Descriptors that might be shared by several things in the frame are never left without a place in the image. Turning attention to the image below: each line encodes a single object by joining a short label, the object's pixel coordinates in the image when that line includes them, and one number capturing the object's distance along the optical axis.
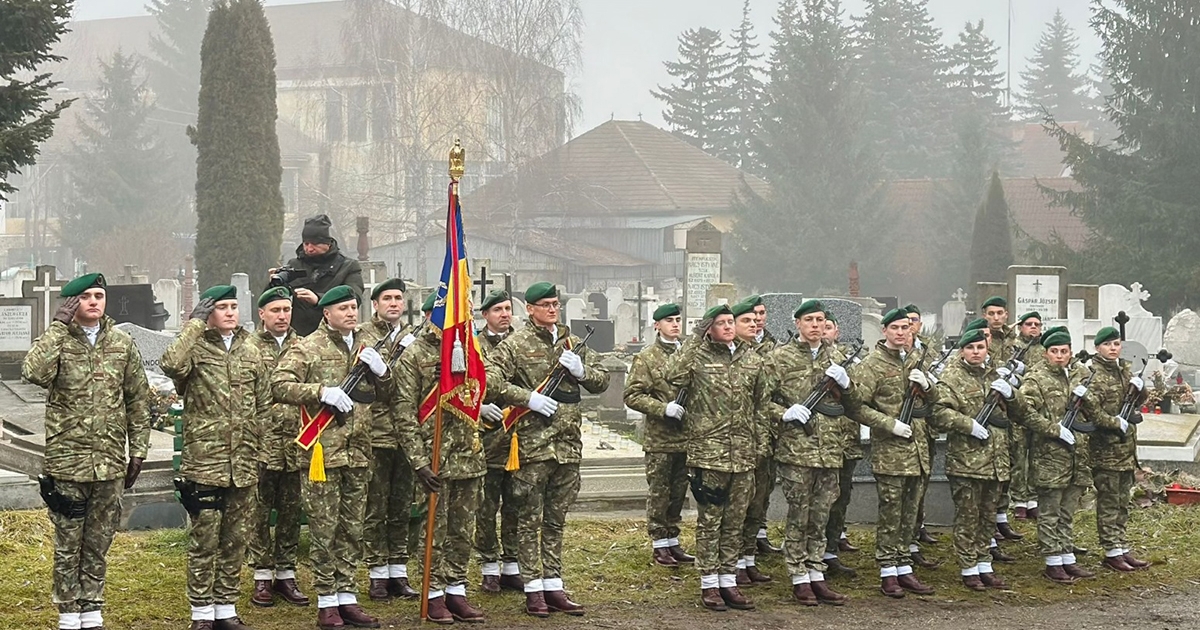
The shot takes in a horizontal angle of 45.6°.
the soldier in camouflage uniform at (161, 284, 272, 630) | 7.60
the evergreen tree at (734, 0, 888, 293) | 50.53
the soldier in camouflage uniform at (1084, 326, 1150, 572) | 9.95
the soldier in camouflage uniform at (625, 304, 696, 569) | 9.84
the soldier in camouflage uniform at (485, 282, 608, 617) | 8.45
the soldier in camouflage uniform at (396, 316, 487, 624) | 8.20
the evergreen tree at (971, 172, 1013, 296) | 41.59
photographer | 10.09
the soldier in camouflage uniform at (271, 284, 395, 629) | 7.85
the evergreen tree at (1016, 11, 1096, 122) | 88.31
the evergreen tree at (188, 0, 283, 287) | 31.41
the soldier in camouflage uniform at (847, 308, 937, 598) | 9.13
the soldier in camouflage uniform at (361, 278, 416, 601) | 8.55
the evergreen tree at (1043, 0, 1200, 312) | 33.44
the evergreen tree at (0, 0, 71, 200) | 13.41
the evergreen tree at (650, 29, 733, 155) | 65.25
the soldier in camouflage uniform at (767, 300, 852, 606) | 8.95
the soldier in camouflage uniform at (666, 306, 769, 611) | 8.70
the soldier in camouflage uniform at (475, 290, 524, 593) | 8.62
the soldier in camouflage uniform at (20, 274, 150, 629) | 7.26
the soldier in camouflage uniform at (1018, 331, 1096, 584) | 9.71
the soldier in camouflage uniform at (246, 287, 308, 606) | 8.31
